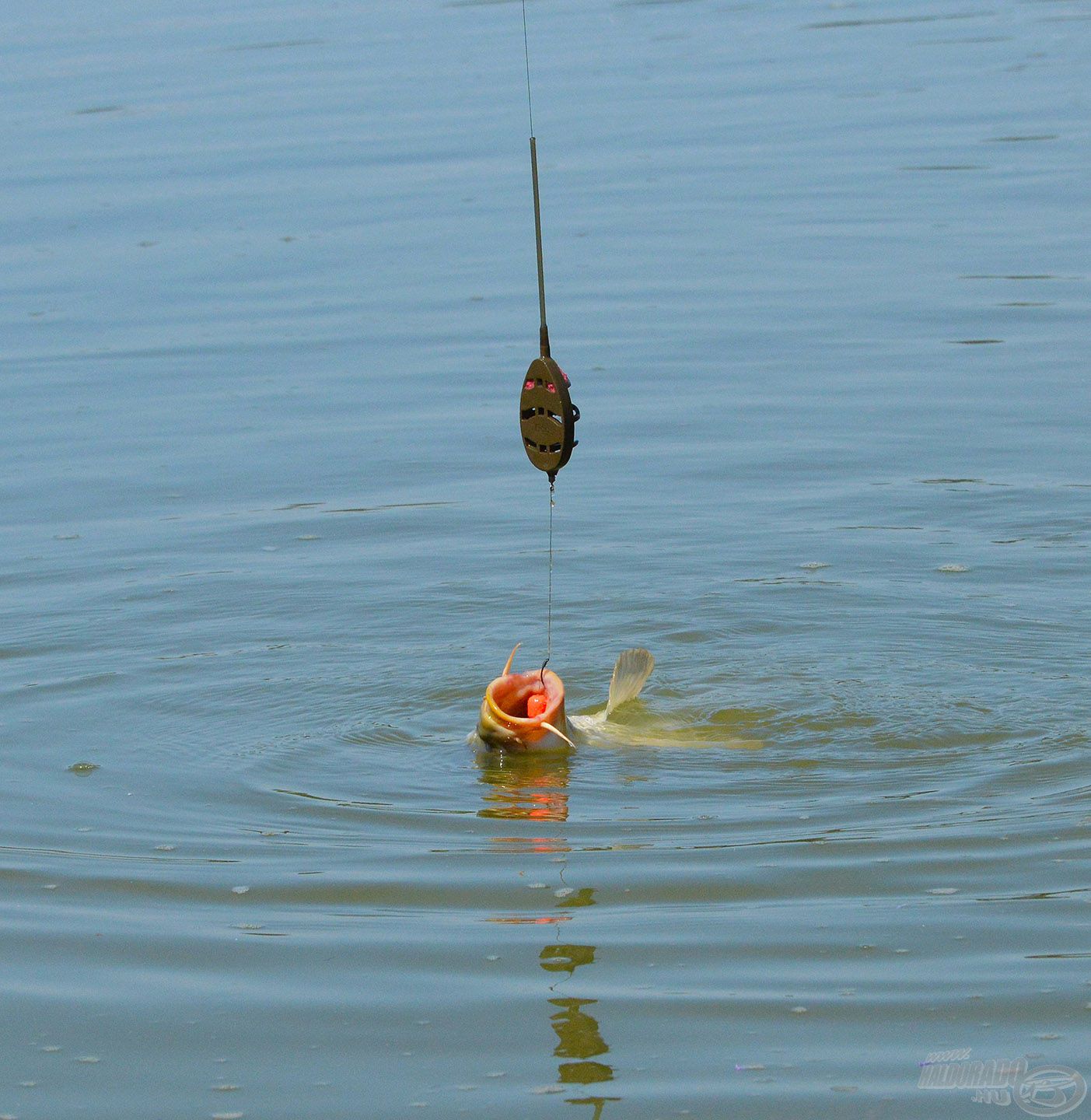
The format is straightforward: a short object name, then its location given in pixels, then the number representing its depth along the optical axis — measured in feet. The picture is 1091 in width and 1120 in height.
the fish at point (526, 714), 46.96
